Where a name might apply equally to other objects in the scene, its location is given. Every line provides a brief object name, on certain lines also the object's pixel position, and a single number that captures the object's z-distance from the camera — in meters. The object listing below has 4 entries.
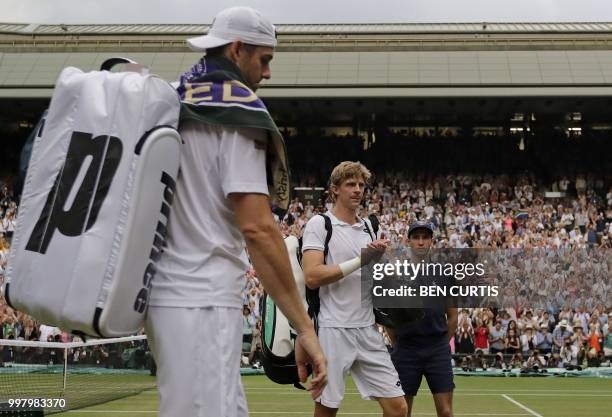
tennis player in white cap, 3.16
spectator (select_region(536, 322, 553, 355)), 21.58
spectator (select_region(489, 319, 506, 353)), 21.56
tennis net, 12.36
